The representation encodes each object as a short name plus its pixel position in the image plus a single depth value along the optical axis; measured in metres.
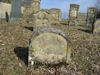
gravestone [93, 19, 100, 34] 8.38
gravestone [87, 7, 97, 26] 12.11
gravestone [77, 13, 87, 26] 15.51
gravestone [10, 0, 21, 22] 11.49
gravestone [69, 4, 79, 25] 12.18
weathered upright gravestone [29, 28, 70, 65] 3.09
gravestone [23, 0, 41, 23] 12.88
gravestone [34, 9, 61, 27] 7.52
